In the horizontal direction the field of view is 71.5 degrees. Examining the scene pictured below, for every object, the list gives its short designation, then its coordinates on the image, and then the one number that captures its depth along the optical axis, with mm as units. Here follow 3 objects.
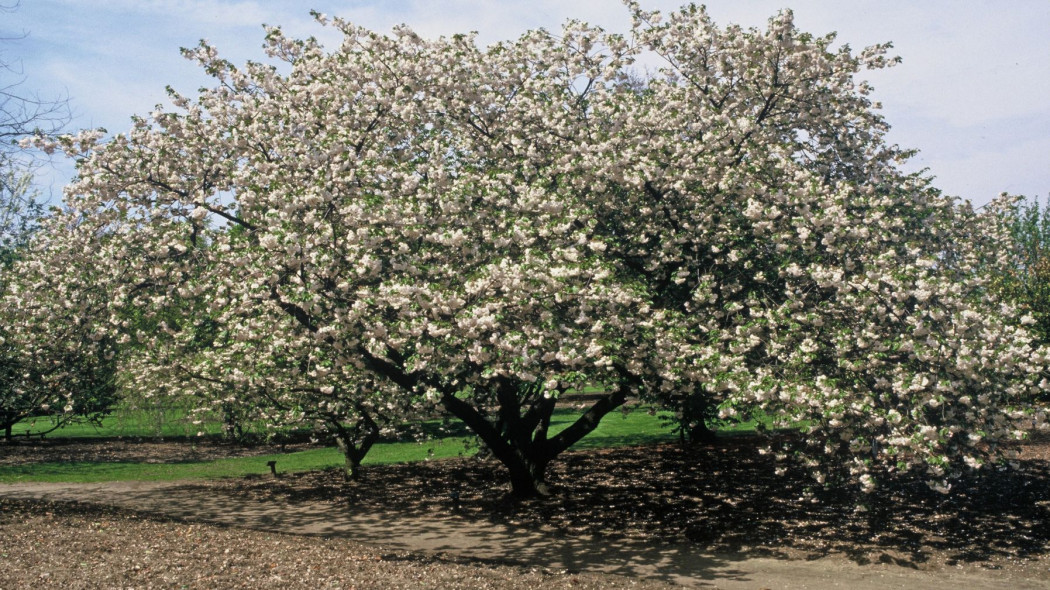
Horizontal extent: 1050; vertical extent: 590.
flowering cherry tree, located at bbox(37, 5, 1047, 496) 10914
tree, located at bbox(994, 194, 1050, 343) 23672
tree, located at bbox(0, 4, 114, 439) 14375
